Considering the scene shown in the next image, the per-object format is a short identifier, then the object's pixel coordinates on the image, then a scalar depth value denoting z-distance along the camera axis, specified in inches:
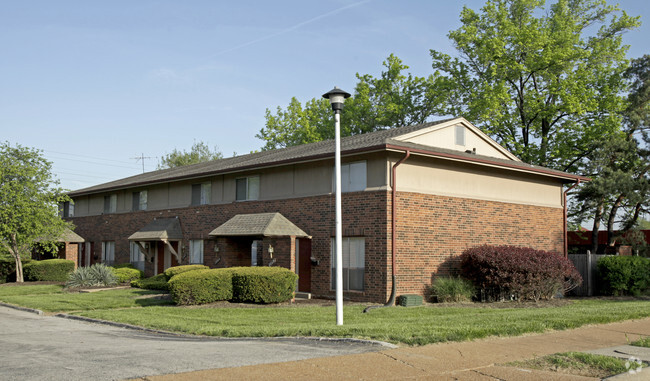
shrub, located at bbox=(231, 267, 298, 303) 723.4
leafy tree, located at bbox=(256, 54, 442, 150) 1715.1
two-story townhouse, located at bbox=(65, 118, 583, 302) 757.3
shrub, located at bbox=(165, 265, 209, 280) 877.8
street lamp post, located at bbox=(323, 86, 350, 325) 510.9
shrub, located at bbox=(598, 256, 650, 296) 905.5
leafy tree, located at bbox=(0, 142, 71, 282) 1153.4
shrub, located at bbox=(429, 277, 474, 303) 765.3
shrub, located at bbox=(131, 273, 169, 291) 947.3
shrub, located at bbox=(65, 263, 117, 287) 1013.8
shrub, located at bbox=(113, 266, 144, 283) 1083.3
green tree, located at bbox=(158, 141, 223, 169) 2901.1
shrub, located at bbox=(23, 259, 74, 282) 1199.6
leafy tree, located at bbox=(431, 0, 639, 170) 1322.6
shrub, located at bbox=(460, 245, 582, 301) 768.3
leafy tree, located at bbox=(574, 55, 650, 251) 1210.0
